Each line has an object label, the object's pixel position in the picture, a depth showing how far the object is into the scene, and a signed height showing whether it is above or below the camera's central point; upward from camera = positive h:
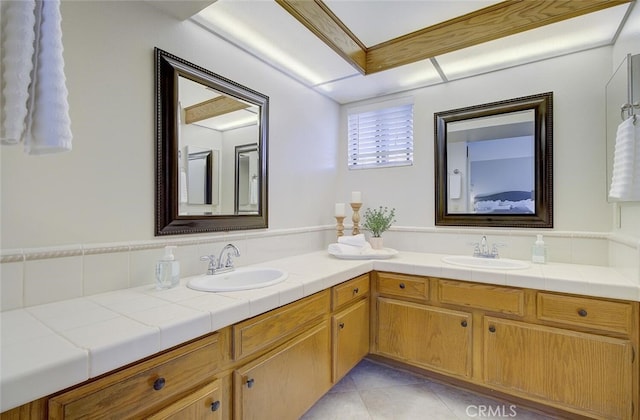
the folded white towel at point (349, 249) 2.21 -0.29
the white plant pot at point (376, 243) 2.43 -0.26
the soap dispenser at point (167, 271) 1.35 -0.28
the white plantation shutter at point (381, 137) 2.63 +0.69
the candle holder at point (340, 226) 2.64 -0.13
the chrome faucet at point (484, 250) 2.18 -0.28
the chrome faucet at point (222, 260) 1.63 -0.28
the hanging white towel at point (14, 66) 0.71 +0.34
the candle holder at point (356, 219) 2.64 -0.07
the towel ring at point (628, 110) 1.54 +0.55
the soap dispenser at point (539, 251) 1.98 -0.27
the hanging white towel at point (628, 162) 1.49 +0.25
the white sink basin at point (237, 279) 1.36 -0.36
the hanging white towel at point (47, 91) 0.74 +0.30
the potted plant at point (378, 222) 2.45 -0.09
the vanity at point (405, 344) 0.98 -0.62
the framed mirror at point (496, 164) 2.08 +0.35
